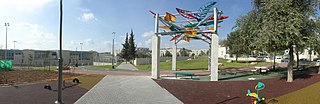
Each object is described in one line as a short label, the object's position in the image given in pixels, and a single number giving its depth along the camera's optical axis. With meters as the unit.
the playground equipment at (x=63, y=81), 12.90
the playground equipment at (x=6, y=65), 25.00
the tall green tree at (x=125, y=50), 67.76
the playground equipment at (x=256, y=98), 7.39
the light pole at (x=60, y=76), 7.89
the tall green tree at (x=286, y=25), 14.32
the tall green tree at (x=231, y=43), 49.67
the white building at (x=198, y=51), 165.35
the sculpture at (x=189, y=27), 17.09
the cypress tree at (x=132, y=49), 67.79
